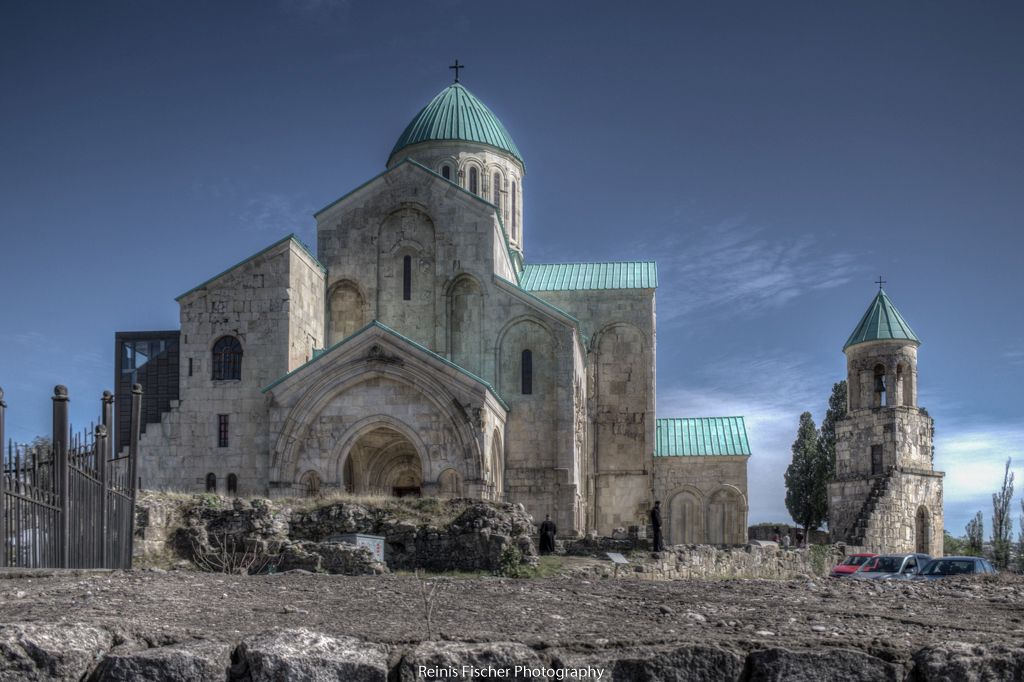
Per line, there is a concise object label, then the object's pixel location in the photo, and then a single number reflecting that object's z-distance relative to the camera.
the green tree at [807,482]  50.88
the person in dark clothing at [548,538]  22.59
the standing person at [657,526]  23.02
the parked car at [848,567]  20.01
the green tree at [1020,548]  31.16
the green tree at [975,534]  41.90
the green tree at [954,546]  44.51
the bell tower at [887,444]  36.38
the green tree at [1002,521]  35.06
